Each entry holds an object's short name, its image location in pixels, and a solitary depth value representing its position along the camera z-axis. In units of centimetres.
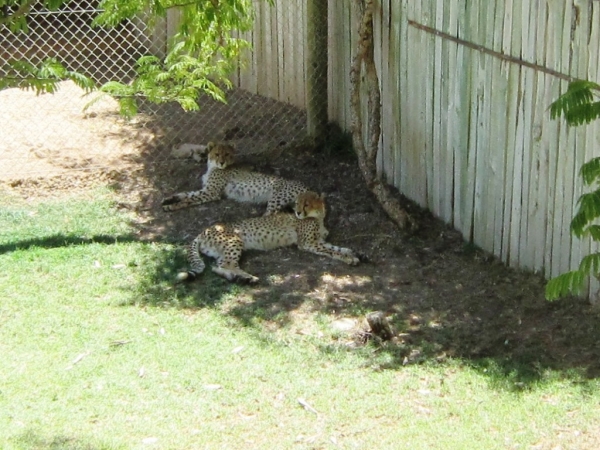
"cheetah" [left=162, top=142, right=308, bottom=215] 1727
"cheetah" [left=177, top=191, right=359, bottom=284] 1493
